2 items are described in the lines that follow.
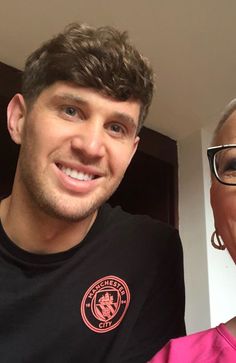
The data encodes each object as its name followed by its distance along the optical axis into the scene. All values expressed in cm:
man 89
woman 71
